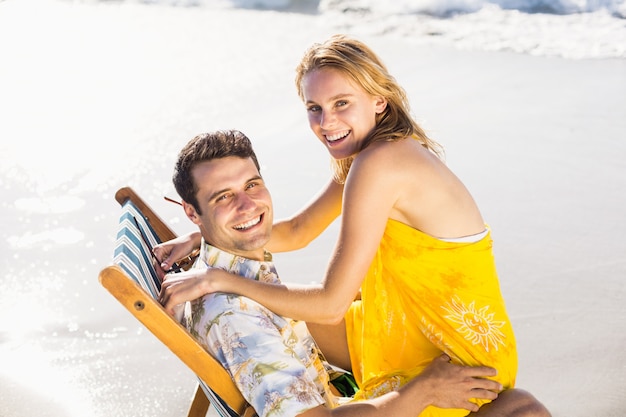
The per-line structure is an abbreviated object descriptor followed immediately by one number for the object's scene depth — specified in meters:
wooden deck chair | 2.46
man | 2.60
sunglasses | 3.22
